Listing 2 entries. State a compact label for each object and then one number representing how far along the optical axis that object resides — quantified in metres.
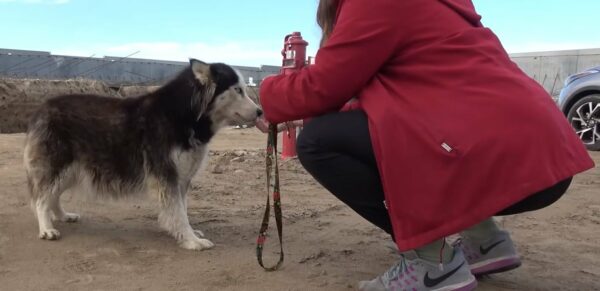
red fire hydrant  5.34
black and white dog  3.76
